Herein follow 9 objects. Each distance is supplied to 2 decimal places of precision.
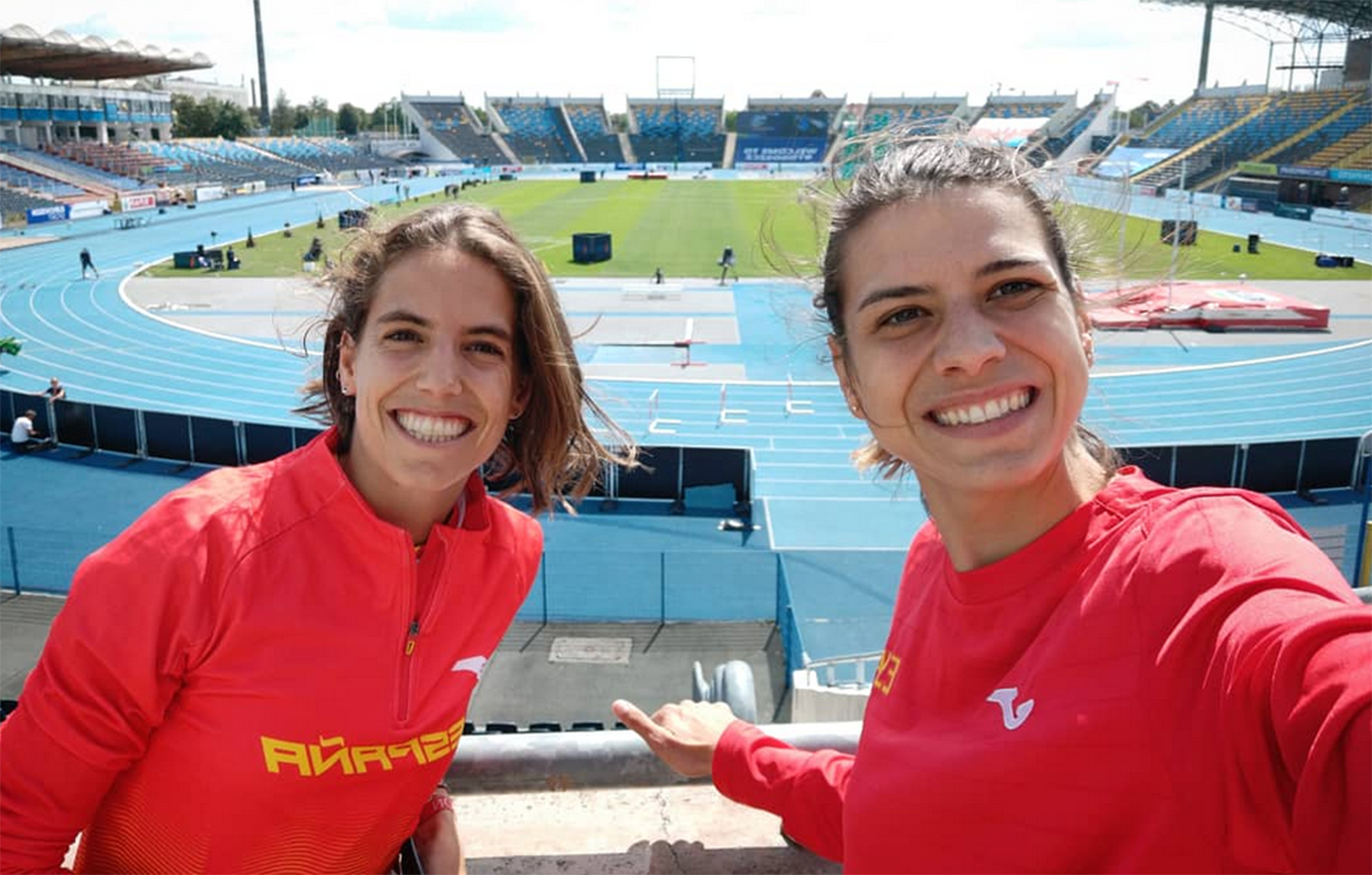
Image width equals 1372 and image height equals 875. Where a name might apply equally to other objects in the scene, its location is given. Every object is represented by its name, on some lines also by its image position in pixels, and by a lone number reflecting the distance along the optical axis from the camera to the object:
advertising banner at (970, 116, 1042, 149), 81.86
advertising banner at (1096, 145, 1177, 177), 64.99
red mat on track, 26.12
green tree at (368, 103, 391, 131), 134.38
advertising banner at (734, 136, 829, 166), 97.72
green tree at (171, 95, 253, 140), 99.31
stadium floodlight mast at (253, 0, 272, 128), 101.06
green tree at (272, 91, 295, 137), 115.99
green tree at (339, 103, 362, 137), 130.25
